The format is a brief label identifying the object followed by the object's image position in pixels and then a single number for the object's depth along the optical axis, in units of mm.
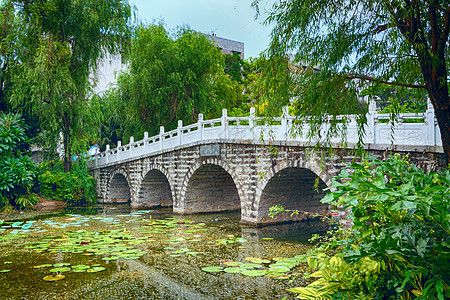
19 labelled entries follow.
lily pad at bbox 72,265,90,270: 6418
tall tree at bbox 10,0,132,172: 14344
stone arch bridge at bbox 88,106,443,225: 7559
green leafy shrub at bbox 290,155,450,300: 2529
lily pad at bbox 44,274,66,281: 5848
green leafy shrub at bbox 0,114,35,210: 13633
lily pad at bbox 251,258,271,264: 6865
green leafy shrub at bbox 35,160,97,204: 16219
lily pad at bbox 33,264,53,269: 6577
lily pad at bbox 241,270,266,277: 5975
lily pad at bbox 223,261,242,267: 6654
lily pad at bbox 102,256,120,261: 7084
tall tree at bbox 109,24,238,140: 17109
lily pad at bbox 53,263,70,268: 6611
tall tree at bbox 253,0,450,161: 5098
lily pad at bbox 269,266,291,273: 6051
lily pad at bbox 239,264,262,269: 6446
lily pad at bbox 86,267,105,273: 6289
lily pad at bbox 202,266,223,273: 6327
